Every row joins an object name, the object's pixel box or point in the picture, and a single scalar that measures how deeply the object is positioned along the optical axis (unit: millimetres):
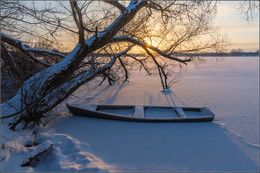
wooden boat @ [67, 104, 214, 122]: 4613
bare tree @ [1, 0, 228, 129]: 3818
